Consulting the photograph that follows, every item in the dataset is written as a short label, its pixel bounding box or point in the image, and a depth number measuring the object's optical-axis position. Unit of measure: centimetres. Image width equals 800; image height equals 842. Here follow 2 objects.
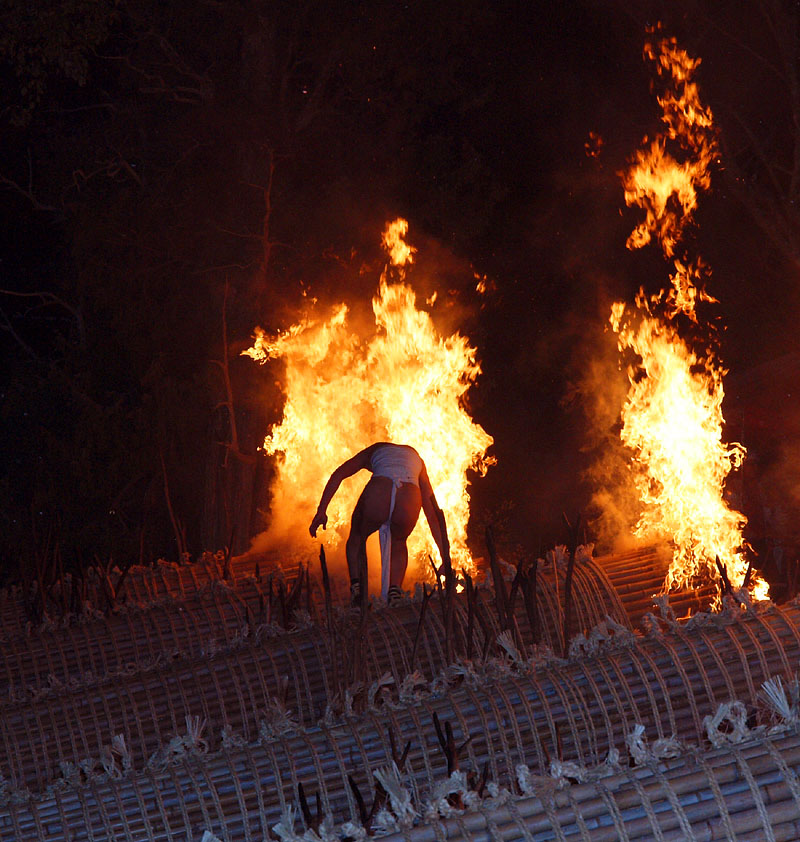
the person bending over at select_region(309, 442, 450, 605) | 1230
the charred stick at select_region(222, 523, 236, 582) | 1222
